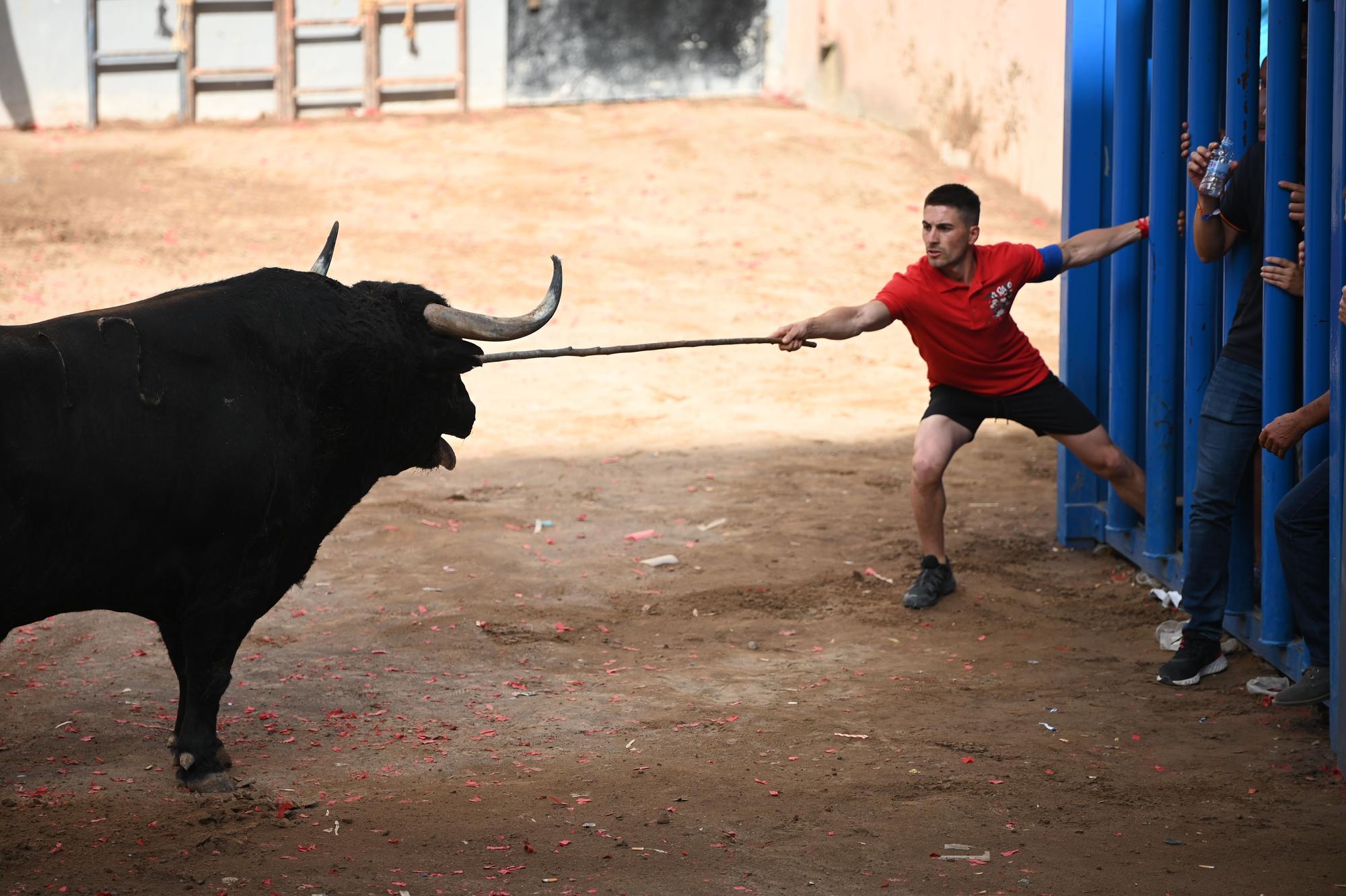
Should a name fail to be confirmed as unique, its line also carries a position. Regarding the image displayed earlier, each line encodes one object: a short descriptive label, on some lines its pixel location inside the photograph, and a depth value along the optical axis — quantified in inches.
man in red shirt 497.4
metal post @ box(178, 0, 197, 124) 1699.1
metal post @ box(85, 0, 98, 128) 1679.4
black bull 325.1
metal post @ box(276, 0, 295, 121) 1707.7
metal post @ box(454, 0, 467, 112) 1721.2
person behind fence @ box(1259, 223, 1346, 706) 390.0
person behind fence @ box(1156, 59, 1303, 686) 434.3
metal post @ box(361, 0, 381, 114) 1704.0
